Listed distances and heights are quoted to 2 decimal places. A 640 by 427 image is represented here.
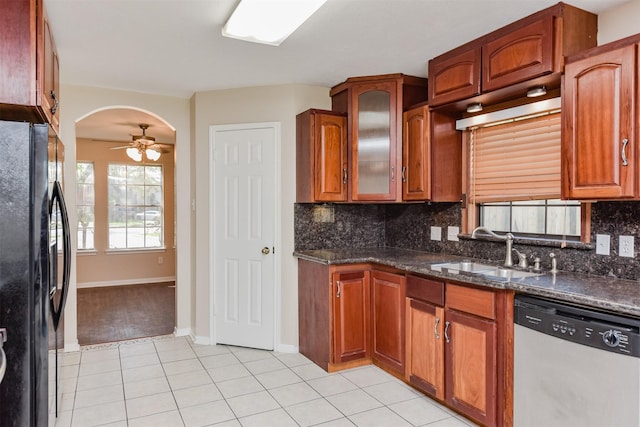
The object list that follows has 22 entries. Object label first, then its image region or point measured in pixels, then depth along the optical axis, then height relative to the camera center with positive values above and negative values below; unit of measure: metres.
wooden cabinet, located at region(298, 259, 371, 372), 3.23 -0.83
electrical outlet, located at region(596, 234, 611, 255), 2.31 -0.19
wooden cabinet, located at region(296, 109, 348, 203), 3.49 +0.46
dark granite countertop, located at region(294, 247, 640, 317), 1.78 -0.37
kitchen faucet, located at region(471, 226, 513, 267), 2.73 -0.24
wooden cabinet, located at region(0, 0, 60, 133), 1.83 +0.69
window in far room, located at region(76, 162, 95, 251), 6.43 +0.09
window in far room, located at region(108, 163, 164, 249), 6.66 +0.08
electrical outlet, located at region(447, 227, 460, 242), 3.29 -0.18
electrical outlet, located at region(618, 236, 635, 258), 2.21 -0.19
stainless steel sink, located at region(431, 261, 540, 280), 2.65 -0.39
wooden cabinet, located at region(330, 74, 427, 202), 3.36 +0.65
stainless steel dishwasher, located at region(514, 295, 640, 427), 1.68 -0.69
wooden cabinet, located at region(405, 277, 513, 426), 2.21 -0.81
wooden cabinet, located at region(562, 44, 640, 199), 1.95 +0.41
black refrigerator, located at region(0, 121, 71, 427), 1.80 -0.25
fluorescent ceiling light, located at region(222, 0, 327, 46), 2.13 +1.04
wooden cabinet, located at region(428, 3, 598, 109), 2.24 +0.91
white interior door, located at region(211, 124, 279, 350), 3.74 -0.20
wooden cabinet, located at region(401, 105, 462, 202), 3.15 +0.41
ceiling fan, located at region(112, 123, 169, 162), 5.18 +0.79
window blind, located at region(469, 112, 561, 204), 2.64 +0.34
